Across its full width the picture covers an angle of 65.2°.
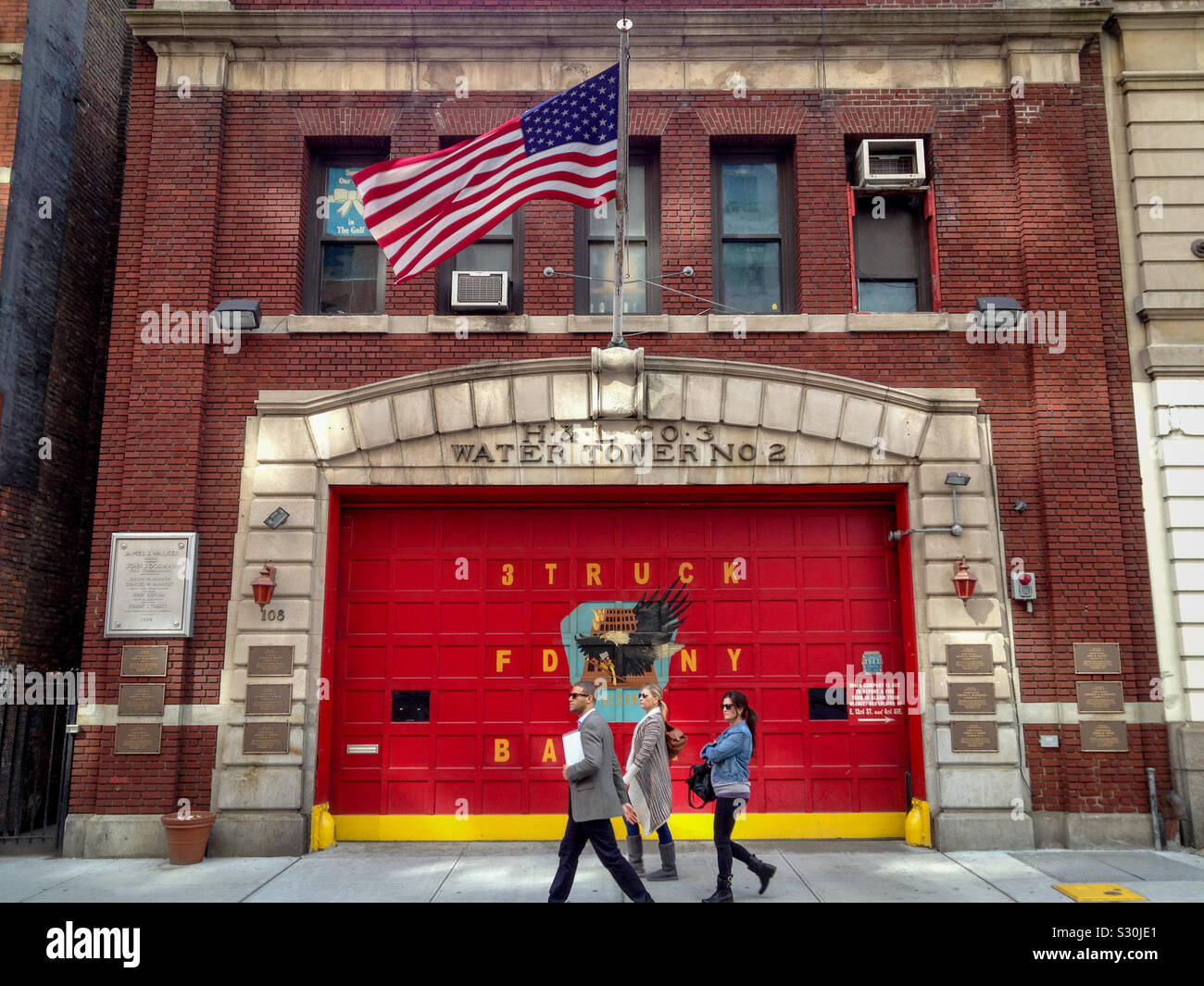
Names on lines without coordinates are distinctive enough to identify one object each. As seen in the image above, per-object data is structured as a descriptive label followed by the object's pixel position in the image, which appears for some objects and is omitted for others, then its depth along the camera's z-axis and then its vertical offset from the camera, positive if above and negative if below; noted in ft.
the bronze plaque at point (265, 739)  34.24 -3.97
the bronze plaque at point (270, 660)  34.83 -1.14
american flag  31.32 +15.04
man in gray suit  24.77 -4.87
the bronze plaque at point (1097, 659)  34.91 -1.19
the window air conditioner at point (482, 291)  37.40 +13.34
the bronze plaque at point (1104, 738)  34.42 -4.03
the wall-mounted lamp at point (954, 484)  35.53 +5.39
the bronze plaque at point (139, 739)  34.06 -3.93
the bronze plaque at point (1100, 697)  34.71 -2.57
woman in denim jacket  26.94 -4.43
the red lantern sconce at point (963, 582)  34.91 +1.65
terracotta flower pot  32.12 -7.05
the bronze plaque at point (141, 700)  34.32 -2.55
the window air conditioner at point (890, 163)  38.34 +18.89
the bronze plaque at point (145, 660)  34.55 -1.12
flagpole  30.91 +14.91
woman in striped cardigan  30.12 -4.81
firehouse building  34.88 +7.07
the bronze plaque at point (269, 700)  34.58 -2.59
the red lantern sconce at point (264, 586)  34.83 +1.56
